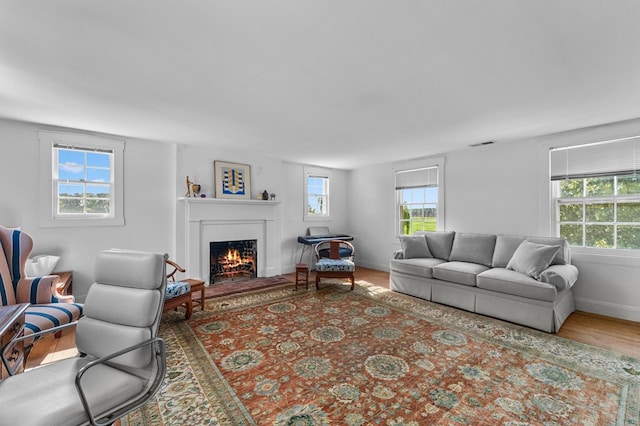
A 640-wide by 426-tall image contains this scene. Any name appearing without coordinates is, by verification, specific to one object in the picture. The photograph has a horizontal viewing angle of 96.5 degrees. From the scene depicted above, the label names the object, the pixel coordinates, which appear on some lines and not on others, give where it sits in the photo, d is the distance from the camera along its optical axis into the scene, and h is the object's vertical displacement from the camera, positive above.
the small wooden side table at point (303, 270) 4.78 -0.98
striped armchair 2.40 -0.69
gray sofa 3.21 -0.81
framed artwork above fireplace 5.10 +0.58
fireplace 4.77 -0.31
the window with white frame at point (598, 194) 3.49 +0.23
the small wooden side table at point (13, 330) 1.53 -0.70
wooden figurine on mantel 4.72 +0.34
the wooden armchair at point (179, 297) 3.23 -1.00
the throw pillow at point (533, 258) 3.42 -0.58
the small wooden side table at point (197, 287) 3.64 -0.97
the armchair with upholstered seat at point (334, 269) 4.68 -0.95
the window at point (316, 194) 6.44 +0.41
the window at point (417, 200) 5.51 +0.24
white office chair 1.22 -0.81
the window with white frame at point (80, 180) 3.73 +0.44
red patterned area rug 1.85 -1.31
